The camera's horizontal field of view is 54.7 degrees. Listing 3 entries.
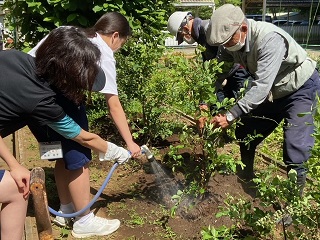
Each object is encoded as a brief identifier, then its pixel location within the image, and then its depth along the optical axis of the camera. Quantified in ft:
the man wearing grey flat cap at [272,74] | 7.40
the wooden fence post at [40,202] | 5.52
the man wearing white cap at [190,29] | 10.80
